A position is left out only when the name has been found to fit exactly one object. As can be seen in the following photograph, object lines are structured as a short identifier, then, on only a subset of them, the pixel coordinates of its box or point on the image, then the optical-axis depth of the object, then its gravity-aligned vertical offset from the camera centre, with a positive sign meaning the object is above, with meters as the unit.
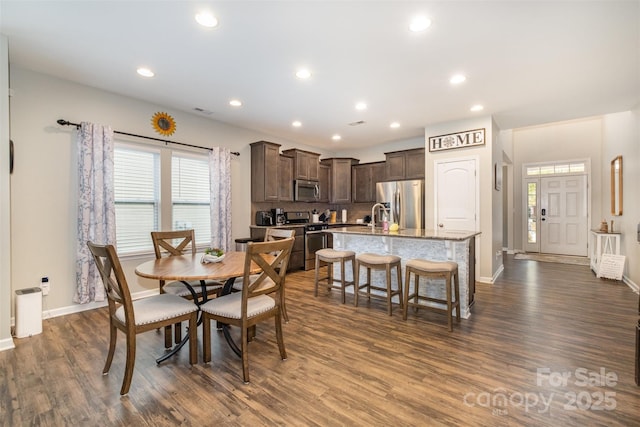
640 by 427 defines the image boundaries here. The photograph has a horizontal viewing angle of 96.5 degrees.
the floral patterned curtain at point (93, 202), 3.42 +0.14
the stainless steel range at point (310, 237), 5.84 -0.51
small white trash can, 2.80 -0.99
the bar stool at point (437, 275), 2.93 -0.65
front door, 7.04 -0.05
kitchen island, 3.28 -0.45
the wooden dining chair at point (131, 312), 1.93 -0.73
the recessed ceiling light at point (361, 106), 4.21 +1.62
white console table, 4.95 -0.58
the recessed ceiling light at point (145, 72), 3.14 +1.59
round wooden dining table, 2.12 -0.46
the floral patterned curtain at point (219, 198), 4.75 +0.26
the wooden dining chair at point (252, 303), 2.09 -0.72
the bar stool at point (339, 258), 3.79 -0.61
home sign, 4.79 +1.28
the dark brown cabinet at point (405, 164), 5.80 +1.03
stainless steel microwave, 6.09 +0.51
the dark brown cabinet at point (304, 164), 6.04 +1.08
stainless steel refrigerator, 5.62 +0.26
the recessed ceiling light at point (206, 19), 2.24 +1.56
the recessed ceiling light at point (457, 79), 3.29 +1.58
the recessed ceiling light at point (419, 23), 2.29 +1.56
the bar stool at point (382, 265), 3.36 -0.63
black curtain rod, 3.38 +1.08
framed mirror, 4.88 +0.48
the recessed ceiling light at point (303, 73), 3.15 +1.58
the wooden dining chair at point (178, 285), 2.63 -0.72
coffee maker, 5.71 -0.05
